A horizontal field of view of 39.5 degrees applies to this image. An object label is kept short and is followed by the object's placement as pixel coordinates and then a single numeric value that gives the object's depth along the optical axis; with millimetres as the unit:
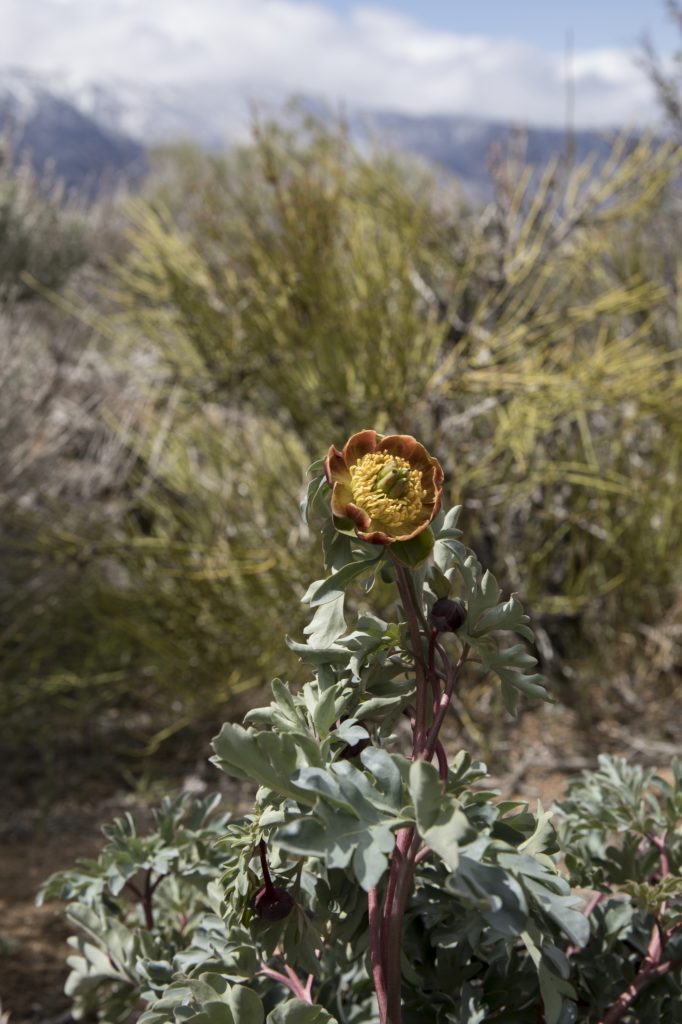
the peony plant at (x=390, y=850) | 743
